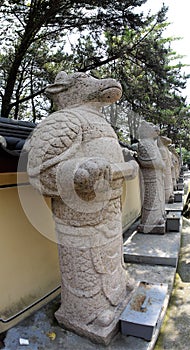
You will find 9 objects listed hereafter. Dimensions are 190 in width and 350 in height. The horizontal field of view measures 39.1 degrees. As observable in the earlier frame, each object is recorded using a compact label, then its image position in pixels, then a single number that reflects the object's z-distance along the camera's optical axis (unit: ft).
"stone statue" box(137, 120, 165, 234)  19.53
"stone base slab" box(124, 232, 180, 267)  15.67
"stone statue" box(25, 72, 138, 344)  8.57
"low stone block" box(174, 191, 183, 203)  31.60
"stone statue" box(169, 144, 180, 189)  37.68
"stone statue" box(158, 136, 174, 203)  28.68
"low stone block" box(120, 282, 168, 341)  9.05
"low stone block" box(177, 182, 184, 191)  41.78
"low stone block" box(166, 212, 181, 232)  20.24
